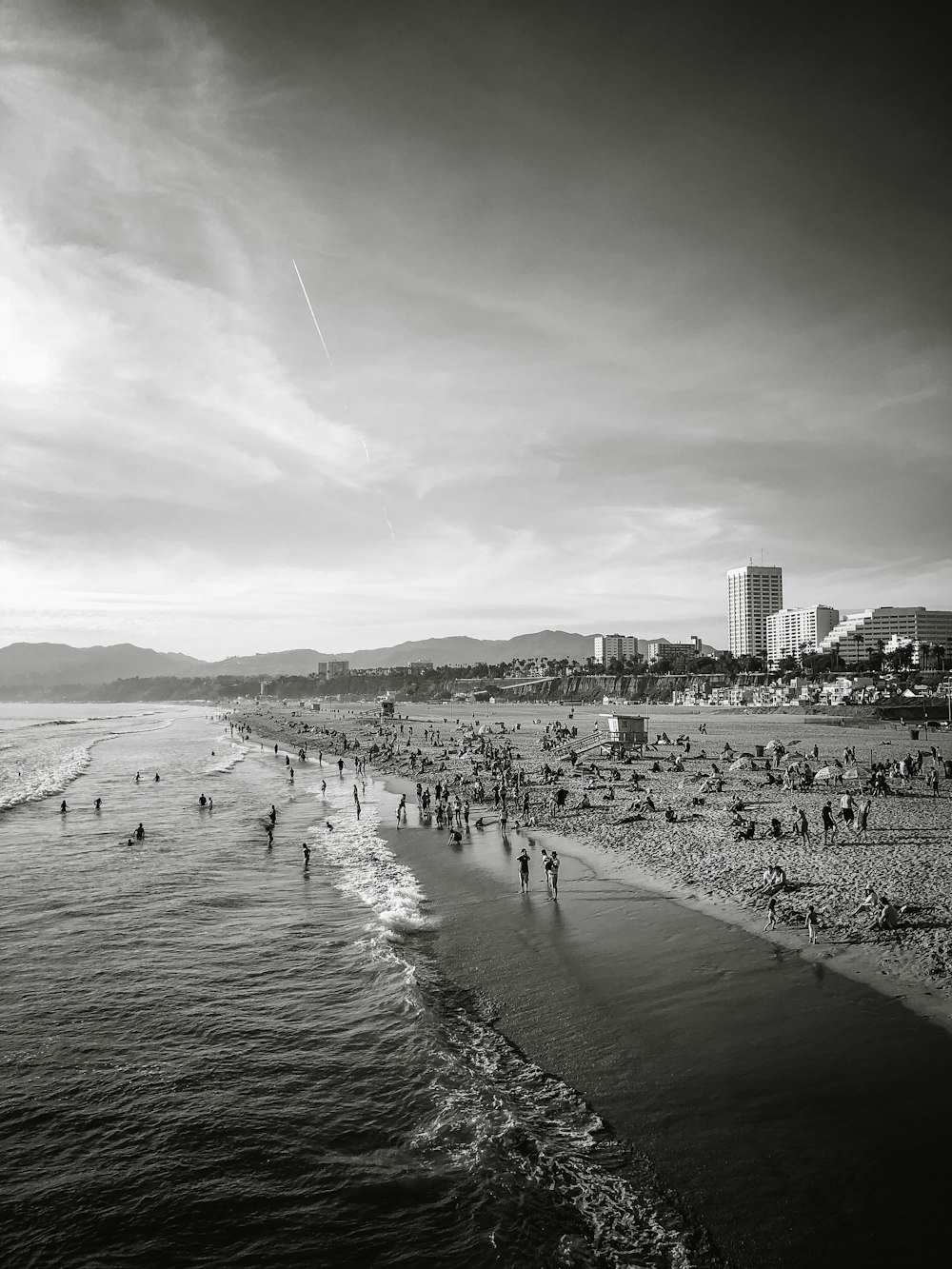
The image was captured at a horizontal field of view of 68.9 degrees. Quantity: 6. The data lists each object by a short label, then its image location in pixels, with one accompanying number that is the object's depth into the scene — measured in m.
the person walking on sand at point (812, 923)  15.11
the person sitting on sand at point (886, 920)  15.01
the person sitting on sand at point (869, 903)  15.95
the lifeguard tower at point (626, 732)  52.00
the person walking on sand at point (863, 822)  23.19
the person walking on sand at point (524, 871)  20.41
